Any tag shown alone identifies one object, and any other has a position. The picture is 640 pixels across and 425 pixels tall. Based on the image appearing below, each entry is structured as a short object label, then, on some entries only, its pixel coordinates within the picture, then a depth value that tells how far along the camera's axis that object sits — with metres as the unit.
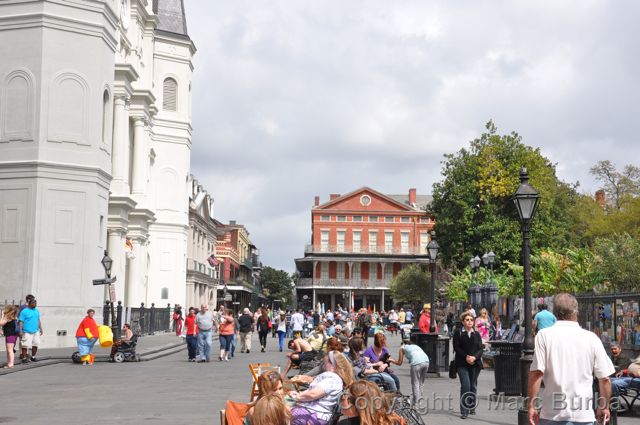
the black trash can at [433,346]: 18.75
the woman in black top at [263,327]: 30.69
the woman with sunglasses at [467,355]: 12.28
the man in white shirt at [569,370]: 5.91
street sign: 26.58
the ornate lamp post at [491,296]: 34.34
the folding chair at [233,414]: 8.41
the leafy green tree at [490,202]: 51.84
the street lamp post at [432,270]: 22.03
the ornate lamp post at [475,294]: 36.25
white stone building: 28.91
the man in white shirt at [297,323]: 33.75
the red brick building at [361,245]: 96.38
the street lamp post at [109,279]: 26.19
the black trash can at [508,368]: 13.84
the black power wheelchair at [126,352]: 24.09
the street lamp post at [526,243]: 11.07
